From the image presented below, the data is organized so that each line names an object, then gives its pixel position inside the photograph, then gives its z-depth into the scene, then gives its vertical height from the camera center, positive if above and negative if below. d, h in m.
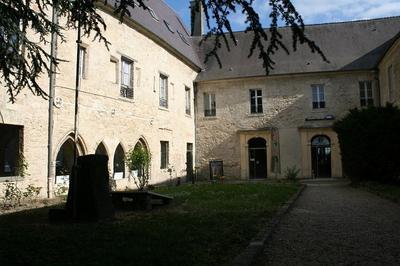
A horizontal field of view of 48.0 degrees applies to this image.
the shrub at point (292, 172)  21.47 -0.14
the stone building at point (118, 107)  12.16 +2.34
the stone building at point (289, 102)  24.42 +3.76
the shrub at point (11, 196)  10.88 -0.55
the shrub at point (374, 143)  15.11 +0.86
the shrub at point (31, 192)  11.63 -0.50
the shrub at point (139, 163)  16.03 +0.32
